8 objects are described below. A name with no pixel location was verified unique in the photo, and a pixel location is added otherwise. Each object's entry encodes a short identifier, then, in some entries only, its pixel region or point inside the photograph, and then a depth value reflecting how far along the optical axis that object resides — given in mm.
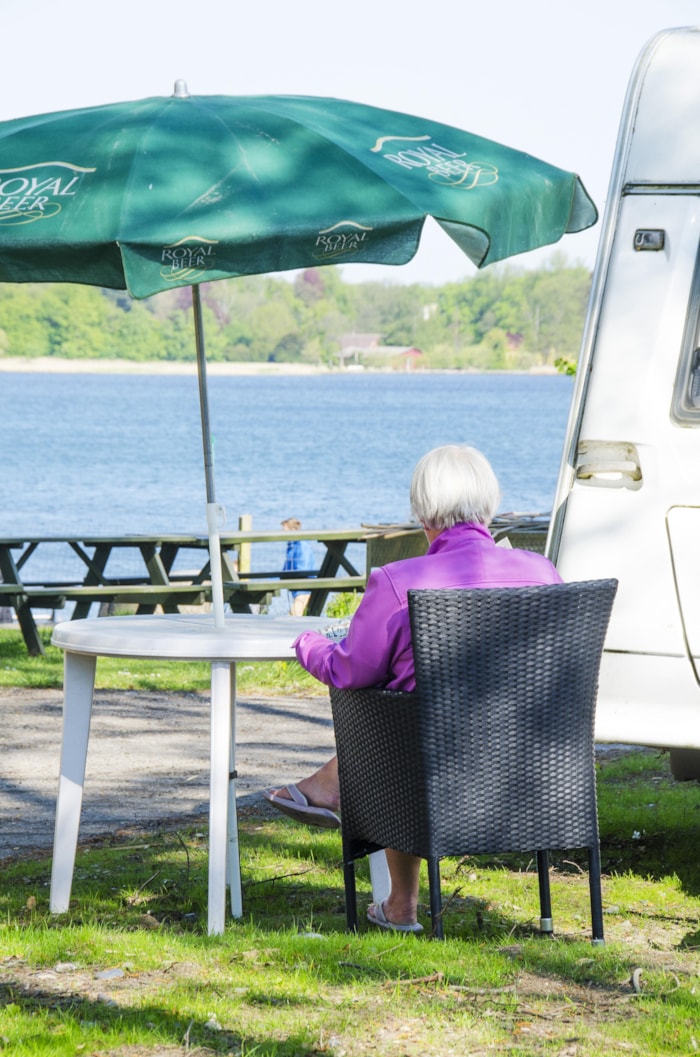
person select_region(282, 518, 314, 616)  34437
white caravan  8266
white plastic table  8258
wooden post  31094
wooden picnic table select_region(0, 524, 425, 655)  21828
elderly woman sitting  7625
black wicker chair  7328
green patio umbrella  7523
